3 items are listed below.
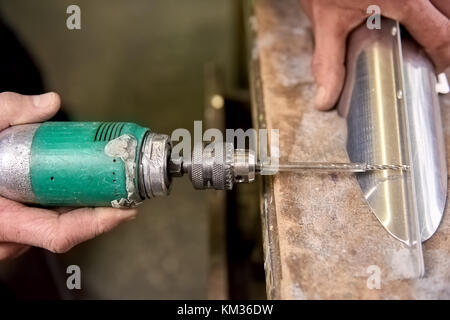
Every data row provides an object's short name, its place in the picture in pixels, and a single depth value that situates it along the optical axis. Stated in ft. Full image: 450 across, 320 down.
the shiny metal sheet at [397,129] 1.54
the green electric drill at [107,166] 1.54
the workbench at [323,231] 1.48
